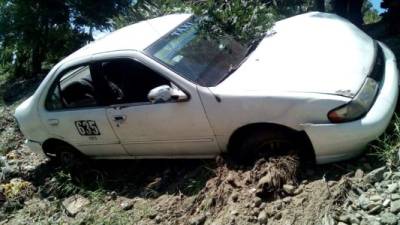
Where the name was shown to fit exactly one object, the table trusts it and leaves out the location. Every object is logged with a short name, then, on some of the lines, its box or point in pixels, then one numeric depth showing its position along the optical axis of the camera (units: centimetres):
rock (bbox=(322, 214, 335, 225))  331
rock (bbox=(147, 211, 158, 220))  432
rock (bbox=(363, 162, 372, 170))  367
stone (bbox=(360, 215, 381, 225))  315
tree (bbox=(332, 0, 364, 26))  802
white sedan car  361
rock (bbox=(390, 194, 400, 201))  325
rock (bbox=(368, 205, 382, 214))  325
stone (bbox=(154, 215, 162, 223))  422
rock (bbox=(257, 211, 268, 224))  359
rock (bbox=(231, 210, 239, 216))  371
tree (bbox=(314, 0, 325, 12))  935
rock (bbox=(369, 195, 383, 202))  332
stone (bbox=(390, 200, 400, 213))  318
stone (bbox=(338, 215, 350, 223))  327
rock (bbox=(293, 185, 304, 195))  373
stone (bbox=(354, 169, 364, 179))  359
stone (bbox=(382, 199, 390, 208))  326
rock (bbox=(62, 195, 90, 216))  490
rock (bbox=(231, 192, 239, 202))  387
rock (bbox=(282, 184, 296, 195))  375
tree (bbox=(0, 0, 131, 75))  1052
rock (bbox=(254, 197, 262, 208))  372
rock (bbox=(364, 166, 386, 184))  351
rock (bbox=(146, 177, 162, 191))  478
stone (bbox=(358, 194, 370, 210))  332
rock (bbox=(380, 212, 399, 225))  309
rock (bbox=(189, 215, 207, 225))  389
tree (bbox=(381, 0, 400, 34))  667
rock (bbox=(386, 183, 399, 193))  332
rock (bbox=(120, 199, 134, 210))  466
